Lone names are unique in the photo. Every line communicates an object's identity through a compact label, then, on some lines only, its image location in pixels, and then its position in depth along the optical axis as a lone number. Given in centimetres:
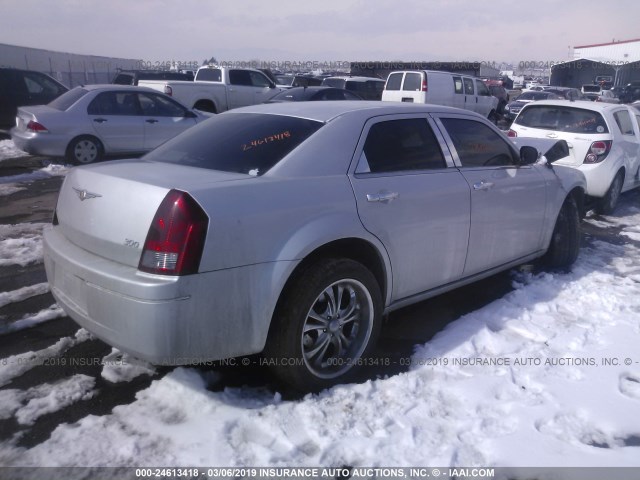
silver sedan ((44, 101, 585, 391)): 276
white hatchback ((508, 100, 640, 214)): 802
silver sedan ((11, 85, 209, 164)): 1016
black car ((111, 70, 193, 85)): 2214
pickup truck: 1592
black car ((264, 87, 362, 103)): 1469
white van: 1838
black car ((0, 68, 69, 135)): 1448
